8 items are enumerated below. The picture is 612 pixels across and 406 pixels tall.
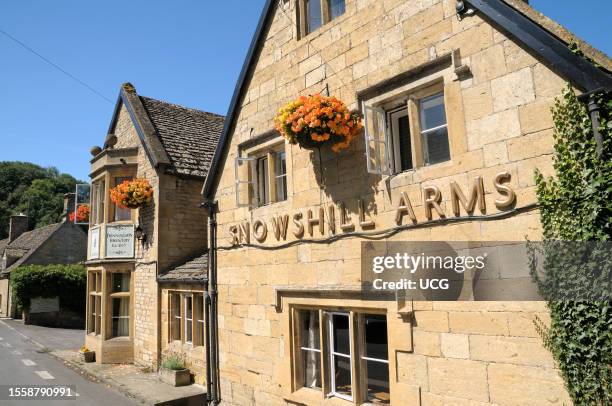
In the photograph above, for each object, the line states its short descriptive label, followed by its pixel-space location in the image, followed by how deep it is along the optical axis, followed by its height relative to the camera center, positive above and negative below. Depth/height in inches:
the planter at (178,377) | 431.2 -105.2
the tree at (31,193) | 2418.8 +495.3
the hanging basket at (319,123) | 252.8 +83.1
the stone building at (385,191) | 193.3 +40.9
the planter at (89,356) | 568.4 -105.8
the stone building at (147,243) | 491.2 +36.1
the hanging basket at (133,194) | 517.0 +93.0
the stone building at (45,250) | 1306.6 +81.2
